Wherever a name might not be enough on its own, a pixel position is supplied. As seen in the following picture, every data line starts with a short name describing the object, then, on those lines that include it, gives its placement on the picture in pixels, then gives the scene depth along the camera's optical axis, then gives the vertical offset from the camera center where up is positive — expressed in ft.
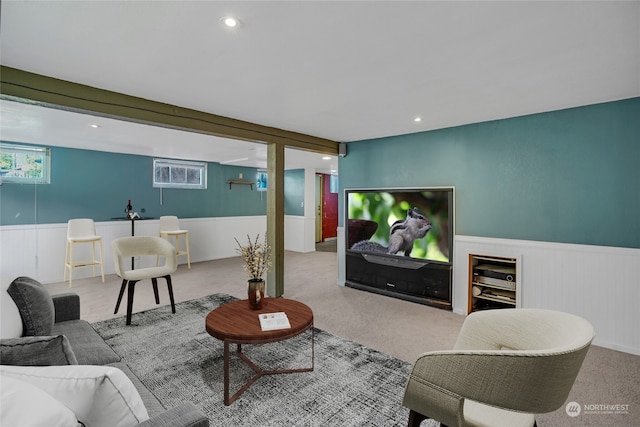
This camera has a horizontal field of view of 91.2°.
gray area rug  6.27 -4.03
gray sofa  3.69 -2.27
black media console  12.69 -2.96
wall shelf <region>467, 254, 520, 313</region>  11.06 -2.61
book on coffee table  7.00 -2.59
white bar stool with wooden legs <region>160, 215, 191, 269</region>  19.71 -1.34
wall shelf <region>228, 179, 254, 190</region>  24.46 +2.25
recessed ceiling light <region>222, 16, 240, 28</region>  5.30 +3.25
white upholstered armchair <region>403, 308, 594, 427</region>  3.80 -2.15
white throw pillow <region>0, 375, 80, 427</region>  2.43 -1.61
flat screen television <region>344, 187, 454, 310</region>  12.68 -1.41
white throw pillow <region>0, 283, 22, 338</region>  5.28 -1.92
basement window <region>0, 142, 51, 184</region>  12.53 +2.14
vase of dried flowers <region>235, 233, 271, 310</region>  8.27 -1.68
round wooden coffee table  6.59 -2.62
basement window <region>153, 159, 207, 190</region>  20.86 +2.52
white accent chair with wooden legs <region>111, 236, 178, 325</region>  10.96 -1.77
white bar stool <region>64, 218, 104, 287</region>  16.26 -1.56
